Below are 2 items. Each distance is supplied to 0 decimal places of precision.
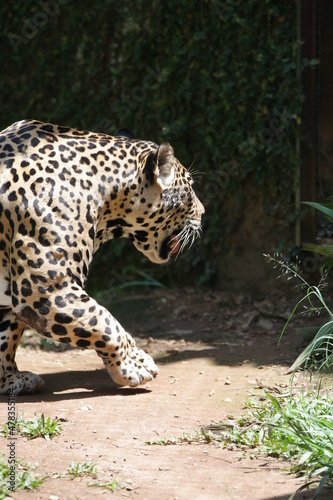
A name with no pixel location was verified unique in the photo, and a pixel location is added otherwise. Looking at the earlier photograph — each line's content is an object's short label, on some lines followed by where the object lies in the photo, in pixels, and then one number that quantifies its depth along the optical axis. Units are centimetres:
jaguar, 1167
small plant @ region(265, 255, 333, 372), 1069
